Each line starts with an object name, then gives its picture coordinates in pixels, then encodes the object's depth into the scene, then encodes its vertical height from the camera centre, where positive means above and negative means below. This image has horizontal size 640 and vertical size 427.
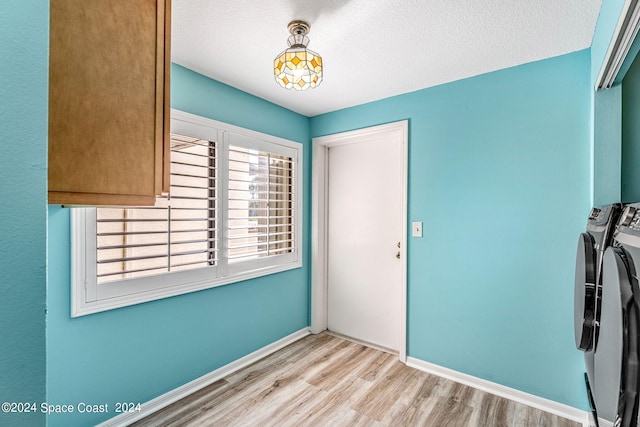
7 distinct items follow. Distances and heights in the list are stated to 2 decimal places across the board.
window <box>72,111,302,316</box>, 1.71 -0.09
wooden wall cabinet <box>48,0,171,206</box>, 0.70 +0.29
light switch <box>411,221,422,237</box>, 2.48 -0.12
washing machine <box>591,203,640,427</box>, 0.66 -0.27
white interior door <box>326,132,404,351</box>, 2.76 -0.24
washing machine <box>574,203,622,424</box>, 1.09 -0.25
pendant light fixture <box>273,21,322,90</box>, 1.57 +0.80
